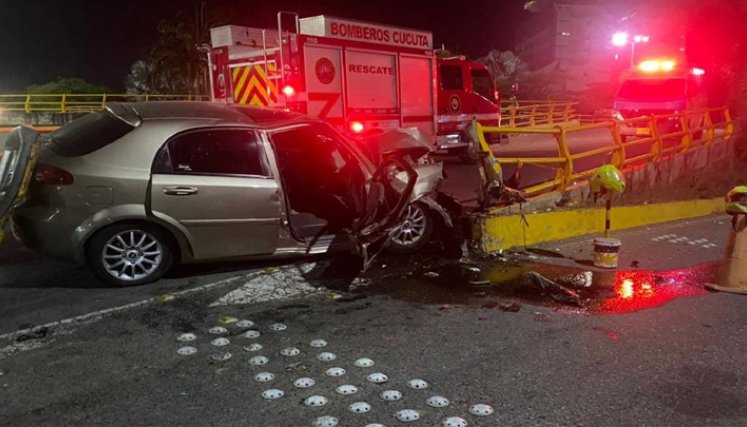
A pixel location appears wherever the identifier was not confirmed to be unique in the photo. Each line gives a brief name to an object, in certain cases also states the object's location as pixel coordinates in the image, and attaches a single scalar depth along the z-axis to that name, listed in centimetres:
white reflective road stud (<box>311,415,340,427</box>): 310
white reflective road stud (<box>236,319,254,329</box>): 450
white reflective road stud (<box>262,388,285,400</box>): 340
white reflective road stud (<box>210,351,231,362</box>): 392
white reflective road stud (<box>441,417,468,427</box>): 310
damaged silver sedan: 498
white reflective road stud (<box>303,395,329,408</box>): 332
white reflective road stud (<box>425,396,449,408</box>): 331
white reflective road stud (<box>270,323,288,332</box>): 443
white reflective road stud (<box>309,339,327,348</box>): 415
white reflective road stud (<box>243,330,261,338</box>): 430
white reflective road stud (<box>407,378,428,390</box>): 353
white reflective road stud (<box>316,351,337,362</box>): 393
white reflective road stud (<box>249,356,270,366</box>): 386
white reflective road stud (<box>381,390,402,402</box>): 339
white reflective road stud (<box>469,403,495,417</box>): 323
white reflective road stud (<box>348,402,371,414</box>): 325
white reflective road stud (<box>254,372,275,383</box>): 361
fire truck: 965
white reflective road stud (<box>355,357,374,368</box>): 384
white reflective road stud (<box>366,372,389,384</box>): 361
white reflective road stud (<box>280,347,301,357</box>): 400
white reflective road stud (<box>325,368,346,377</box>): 369
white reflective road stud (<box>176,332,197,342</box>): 422
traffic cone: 524
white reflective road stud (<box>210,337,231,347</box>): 416
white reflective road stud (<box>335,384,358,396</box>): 346
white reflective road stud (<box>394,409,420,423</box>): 316
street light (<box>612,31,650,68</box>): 2284
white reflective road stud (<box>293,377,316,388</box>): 355
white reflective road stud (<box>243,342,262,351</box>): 408
